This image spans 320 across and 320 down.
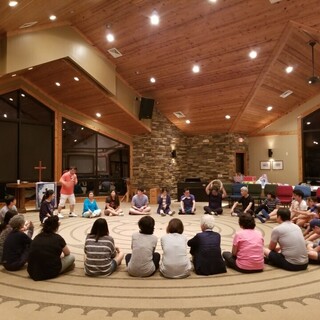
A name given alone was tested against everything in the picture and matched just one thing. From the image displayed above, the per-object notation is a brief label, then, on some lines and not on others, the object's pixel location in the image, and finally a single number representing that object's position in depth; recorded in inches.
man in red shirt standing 344.4
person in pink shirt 148.6
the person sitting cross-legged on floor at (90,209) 331.6
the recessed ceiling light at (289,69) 368.7
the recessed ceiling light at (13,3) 220.4
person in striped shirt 144.4
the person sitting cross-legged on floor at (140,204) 355.9
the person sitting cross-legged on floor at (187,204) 360.6
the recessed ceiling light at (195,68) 366.3
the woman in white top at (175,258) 142.4
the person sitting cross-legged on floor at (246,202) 320.8
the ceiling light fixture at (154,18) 287.9
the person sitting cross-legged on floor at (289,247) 150.2
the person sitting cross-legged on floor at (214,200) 351.6
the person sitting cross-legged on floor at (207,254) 147.3
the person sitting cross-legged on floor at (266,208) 305.0
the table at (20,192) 364.2
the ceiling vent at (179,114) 496.1
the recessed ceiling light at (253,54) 329.6
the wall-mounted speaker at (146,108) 455.8
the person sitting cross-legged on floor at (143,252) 144.4
